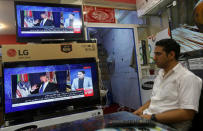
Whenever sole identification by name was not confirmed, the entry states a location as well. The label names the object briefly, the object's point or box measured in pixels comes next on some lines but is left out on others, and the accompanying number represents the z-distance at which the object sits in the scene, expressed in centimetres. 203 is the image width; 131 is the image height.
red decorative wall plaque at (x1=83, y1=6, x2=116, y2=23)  286
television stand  127
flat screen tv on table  137
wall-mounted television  158
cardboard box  144
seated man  107
